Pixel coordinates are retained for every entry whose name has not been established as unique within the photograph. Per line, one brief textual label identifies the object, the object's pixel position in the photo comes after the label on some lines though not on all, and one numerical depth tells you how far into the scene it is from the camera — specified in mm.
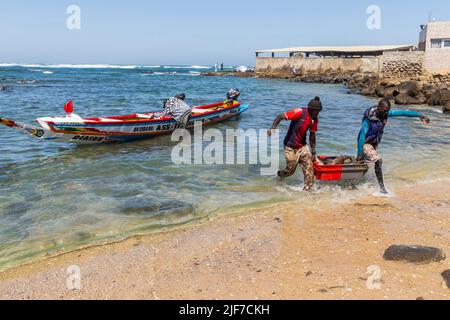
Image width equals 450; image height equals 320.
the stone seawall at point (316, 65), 56781
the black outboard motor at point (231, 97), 20094
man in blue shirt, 7762
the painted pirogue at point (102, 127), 11922
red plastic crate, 8352
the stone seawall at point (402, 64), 42094
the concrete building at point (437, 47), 38125
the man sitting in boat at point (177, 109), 14625
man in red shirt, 7570
